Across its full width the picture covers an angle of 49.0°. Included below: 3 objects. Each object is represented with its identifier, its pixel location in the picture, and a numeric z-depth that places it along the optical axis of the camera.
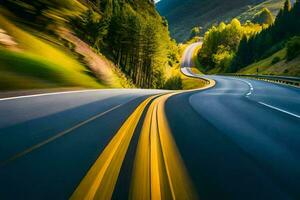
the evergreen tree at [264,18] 181.00
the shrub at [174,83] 66.15
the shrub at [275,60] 70.88
